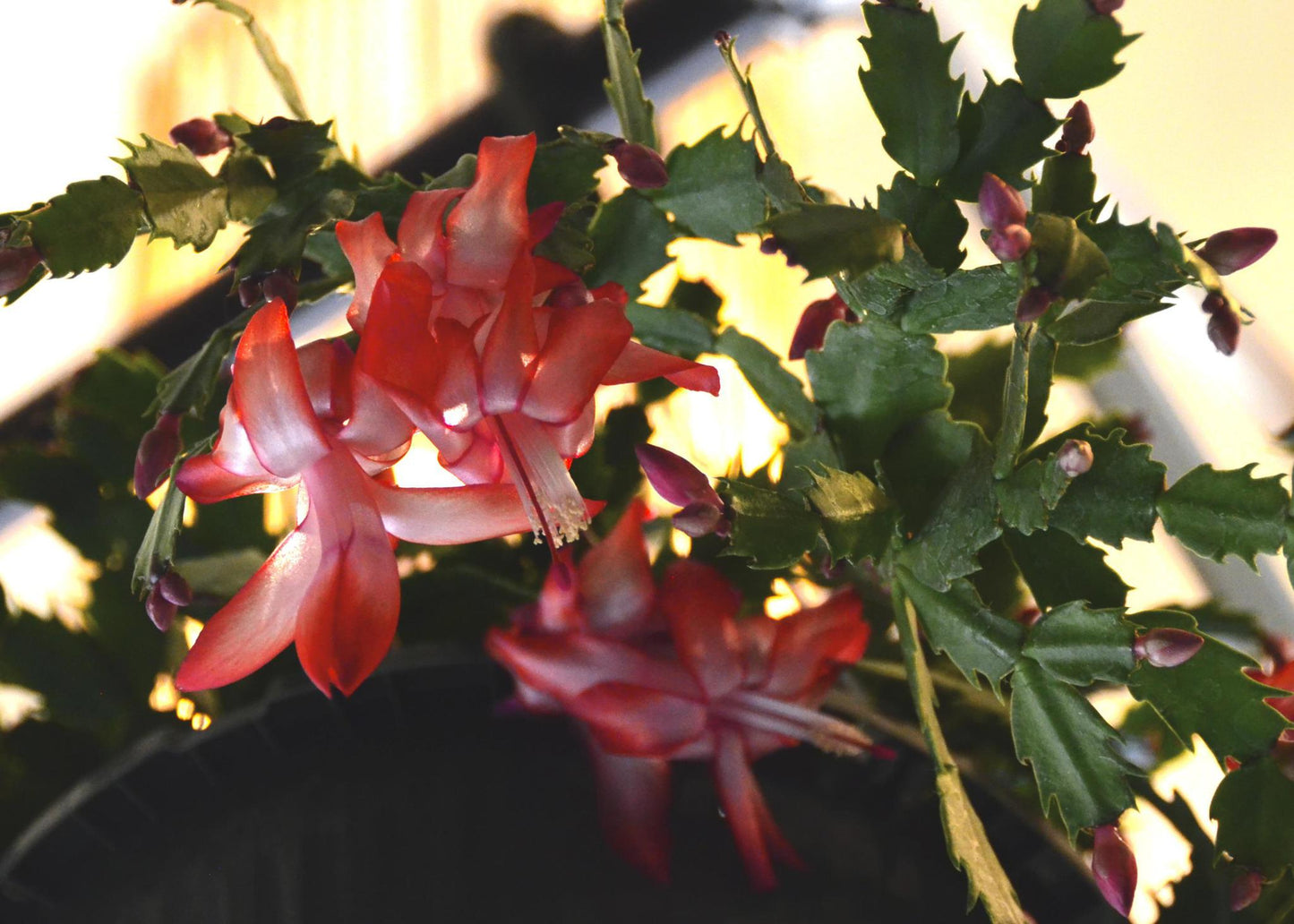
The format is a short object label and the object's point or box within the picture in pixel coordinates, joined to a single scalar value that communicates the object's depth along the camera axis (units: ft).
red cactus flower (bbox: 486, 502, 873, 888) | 4.25
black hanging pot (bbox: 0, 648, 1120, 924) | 4.19
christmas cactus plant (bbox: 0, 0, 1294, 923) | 3.98
